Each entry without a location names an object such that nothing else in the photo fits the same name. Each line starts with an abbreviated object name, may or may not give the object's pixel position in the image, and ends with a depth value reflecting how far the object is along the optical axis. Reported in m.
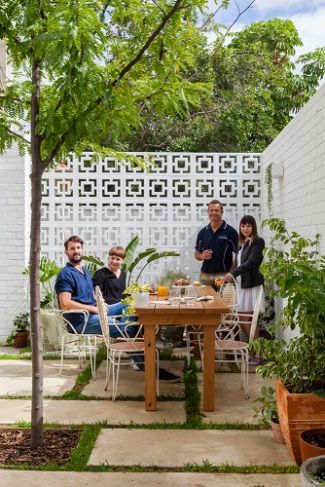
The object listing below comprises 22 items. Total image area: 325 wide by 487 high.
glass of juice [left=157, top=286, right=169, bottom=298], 6.10
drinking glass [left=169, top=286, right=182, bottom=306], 5.44
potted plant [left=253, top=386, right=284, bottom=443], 4.11
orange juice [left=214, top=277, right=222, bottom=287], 7.24
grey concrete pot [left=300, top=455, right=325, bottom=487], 2.91
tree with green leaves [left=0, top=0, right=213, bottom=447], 3.29
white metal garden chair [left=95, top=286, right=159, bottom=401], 5.27
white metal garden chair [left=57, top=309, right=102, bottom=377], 5.93
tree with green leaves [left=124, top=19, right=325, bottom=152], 12.90
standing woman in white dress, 6.81
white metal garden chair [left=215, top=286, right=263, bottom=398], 5.41
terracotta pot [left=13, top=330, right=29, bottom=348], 7.76
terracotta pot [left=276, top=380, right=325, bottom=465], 3.61
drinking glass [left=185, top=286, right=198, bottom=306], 5.26
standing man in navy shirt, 7.64
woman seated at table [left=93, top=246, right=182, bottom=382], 6.54
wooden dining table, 4.88
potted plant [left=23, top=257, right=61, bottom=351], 7.26
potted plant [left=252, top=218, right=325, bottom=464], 3.25
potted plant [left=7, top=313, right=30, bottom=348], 7.77
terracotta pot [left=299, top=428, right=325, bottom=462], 3.30
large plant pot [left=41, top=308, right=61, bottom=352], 7.25
